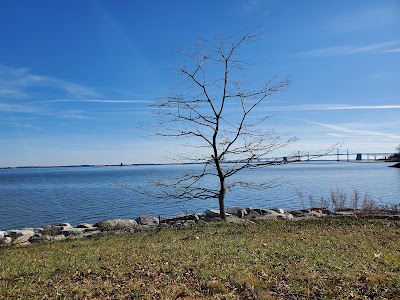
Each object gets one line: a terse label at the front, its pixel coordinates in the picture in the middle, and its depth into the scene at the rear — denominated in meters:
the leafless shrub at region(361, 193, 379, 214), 15.65
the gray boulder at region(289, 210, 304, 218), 16.50
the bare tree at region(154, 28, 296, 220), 14.39
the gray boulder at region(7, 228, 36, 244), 12.82
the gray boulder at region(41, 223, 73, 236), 14.61
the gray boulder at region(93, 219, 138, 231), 14.86
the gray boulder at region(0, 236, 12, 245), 12.22
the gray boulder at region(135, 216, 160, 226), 17.05
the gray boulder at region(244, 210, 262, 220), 16.58
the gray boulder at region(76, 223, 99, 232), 17.23
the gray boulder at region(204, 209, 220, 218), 17.28
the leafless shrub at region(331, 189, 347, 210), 18.53
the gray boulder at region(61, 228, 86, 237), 13.59
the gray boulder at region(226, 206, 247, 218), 17.48
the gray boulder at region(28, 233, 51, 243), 12.38
